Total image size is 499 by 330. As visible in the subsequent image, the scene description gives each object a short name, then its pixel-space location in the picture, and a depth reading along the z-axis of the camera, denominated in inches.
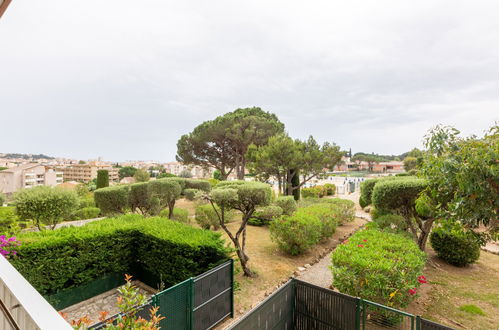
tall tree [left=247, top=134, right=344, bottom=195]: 530.0
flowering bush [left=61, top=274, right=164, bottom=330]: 57.9
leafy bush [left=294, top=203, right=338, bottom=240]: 311.3
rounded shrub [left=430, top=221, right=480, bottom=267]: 250.2
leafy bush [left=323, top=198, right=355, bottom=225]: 406.9
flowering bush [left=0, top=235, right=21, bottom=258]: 152.0
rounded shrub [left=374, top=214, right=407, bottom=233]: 271.3
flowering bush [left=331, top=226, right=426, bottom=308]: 144.8
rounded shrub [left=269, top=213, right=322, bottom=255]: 265.3
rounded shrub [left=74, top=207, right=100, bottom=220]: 534.8
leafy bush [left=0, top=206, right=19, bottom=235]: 305.0
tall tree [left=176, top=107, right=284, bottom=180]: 748.0
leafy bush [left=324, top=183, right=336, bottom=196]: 824.9
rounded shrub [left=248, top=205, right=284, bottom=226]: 236.9
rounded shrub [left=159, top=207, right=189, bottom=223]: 414.1
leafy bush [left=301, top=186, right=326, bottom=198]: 735.1
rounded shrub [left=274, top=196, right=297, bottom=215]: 379.0
